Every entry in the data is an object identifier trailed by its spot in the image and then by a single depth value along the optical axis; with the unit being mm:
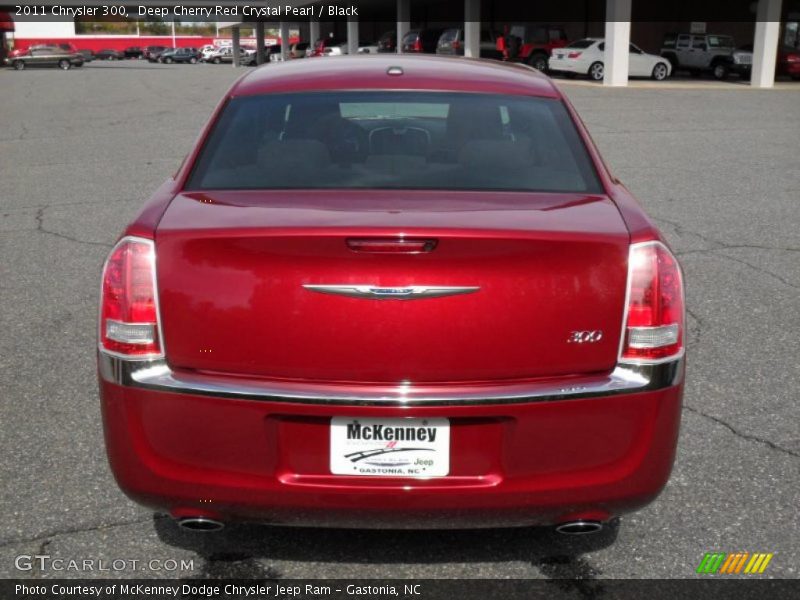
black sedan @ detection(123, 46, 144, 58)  96188
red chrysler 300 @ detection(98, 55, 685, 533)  2695
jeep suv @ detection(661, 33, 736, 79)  35375
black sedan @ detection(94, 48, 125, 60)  93188
